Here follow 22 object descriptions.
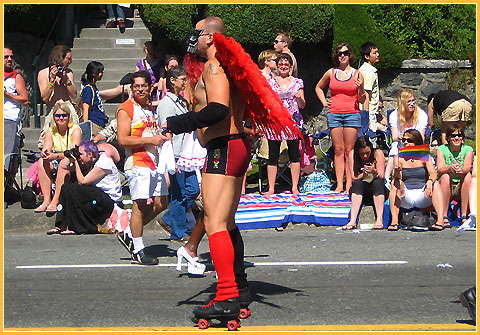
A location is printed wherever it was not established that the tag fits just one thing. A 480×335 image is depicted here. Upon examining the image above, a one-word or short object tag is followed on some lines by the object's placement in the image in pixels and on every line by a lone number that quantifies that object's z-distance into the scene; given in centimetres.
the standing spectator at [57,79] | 1212
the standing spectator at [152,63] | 1395
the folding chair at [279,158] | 1225
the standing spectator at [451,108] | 1198
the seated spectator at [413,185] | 1074
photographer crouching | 1062
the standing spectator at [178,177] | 987
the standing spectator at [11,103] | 1173
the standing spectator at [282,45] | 1245
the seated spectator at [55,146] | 1115
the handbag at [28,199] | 1127
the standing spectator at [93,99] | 1248
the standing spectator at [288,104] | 1198
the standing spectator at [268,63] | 1214
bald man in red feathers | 645
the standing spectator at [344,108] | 1187
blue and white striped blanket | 1092
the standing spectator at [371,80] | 1257
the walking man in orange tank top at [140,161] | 864
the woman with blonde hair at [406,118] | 1182
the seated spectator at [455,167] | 1088
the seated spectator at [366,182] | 1091
